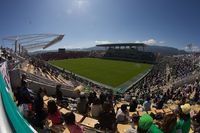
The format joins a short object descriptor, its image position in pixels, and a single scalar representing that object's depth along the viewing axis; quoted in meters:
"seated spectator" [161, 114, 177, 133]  2.47
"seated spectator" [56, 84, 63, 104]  5.71
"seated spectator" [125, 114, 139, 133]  2.28
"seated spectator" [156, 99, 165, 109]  7.38
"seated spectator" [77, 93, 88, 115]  4.65
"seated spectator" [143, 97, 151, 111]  6.17
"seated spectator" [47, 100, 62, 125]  3.49
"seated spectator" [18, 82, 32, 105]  4.00
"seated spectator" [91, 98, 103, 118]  4.40
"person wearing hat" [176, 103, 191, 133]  2.68
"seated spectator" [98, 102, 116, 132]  3.58
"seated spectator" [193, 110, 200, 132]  3.91
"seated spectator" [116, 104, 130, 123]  4.21
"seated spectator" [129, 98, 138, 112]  5.74
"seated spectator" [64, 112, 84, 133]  2.40
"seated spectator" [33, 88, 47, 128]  3.22
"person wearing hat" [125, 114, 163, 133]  2.02
